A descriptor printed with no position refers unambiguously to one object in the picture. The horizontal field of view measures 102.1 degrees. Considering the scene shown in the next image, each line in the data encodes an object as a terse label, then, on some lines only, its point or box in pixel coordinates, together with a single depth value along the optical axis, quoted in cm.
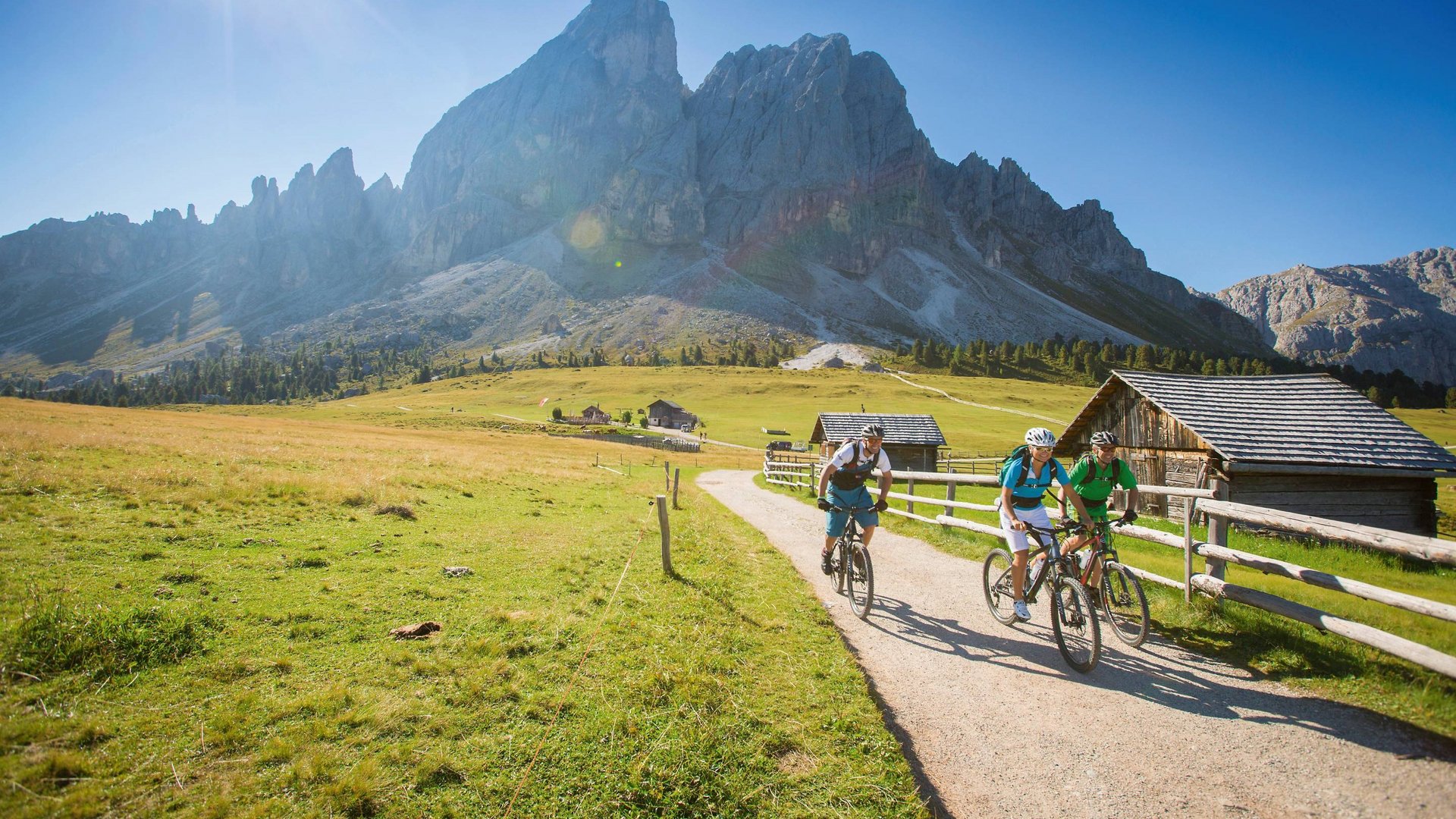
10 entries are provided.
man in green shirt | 879
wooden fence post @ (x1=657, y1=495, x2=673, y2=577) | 1114
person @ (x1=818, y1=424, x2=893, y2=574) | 977
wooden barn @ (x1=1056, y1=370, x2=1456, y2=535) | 1927
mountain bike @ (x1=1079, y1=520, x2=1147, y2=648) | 802
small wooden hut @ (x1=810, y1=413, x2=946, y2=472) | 4112
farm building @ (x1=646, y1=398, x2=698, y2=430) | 9356
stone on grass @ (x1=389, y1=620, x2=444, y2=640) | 728
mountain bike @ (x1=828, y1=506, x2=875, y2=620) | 909
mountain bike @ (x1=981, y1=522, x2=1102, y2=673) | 706
